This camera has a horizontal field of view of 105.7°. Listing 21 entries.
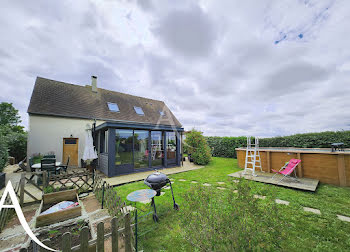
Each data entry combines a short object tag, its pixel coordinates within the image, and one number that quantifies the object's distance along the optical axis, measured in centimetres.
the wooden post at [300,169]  629
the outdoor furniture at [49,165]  594
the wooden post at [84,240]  144
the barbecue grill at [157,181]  333
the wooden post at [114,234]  167
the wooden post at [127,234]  178
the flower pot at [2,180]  591
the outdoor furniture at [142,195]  279
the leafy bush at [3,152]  697
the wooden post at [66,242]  134
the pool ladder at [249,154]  721
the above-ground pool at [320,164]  519
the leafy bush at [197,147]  1069
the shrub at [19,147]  1210
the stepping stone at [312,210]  333
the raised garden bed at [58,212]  266
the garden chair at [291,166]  557
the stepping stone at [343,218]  302
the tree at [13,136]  746
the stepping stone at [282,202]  386
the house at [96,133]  796
